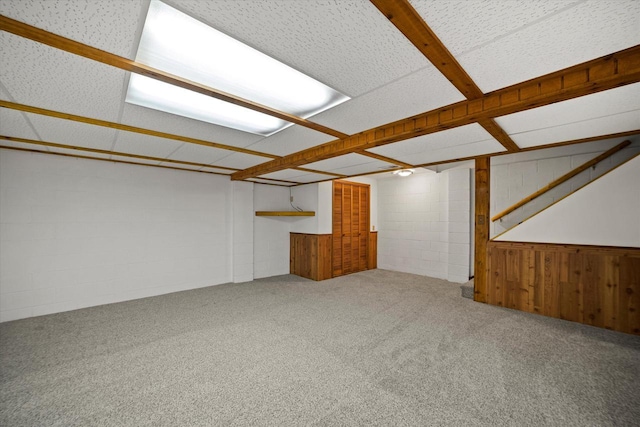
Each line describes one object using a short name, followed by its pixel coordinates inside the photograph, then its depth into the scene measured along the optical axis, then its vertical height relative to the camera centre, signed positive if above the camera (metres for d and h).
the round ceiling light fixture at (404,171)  4.33 +0.74
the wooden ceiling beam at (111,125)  1.91 +0.79
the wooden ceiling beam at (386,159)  2.97 +0.73
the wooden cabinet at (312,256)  5.19 -0.92
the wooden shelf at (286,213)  5.03 +0.00
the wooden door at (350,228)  5.53 -0.34
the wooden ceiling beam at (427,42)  0.98 +0.80
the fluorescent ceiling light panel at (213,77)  1.17 +0.82
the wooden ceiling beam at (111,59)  1.09 +0.79
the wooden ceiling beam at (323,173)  4.07 +0.70
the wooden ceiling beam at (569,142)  2.47 +0.77
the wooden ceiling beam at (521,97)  1.34 +0.75
